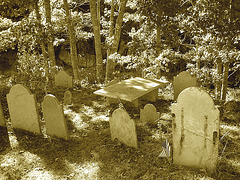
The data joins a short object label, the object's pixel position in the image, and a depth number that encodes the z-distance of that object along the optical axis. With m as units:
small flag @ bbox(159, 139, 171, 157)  3.88
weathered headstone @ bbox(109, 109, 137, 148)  4.22
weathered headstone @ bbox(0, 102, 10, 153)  4.62
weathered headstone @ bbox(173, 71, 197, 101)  6.59
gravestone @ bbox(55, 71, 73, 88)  8.15
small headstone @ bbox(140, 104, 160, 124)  5.09
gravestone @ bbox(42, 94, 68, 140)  4.58
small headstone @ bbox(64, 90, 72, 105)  6.66
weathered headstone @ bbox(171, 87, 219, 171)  3.36
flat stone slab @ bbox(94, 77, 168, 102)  5.48
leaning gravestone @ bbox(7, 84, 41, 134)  4.82
